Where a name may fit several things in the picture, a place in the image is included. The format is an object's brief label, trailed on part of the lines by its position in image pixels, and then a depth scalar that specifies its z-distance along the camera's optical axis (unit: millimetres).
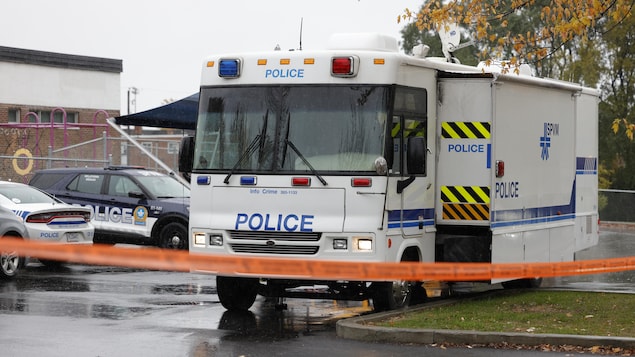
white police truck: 12586
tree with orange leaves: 13867
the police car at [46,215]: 18859
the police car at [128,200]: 21766
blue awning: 23266
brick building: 40344
